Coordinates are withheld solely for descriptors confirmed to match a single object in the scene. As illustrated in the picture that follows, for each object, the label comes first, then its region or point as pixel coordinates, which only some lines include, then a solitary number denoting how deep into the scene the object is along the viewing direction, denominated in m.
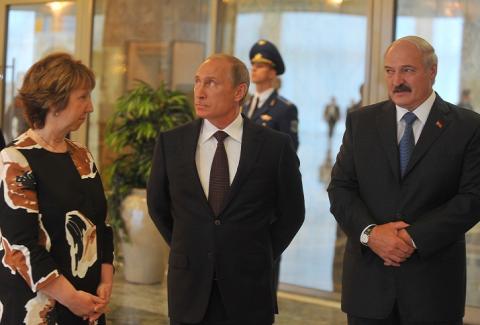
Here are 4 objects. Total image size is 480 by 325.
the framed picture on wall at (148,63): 6.35
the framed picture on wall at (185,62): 6.16
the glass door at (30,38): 6.94
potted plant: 5.61
